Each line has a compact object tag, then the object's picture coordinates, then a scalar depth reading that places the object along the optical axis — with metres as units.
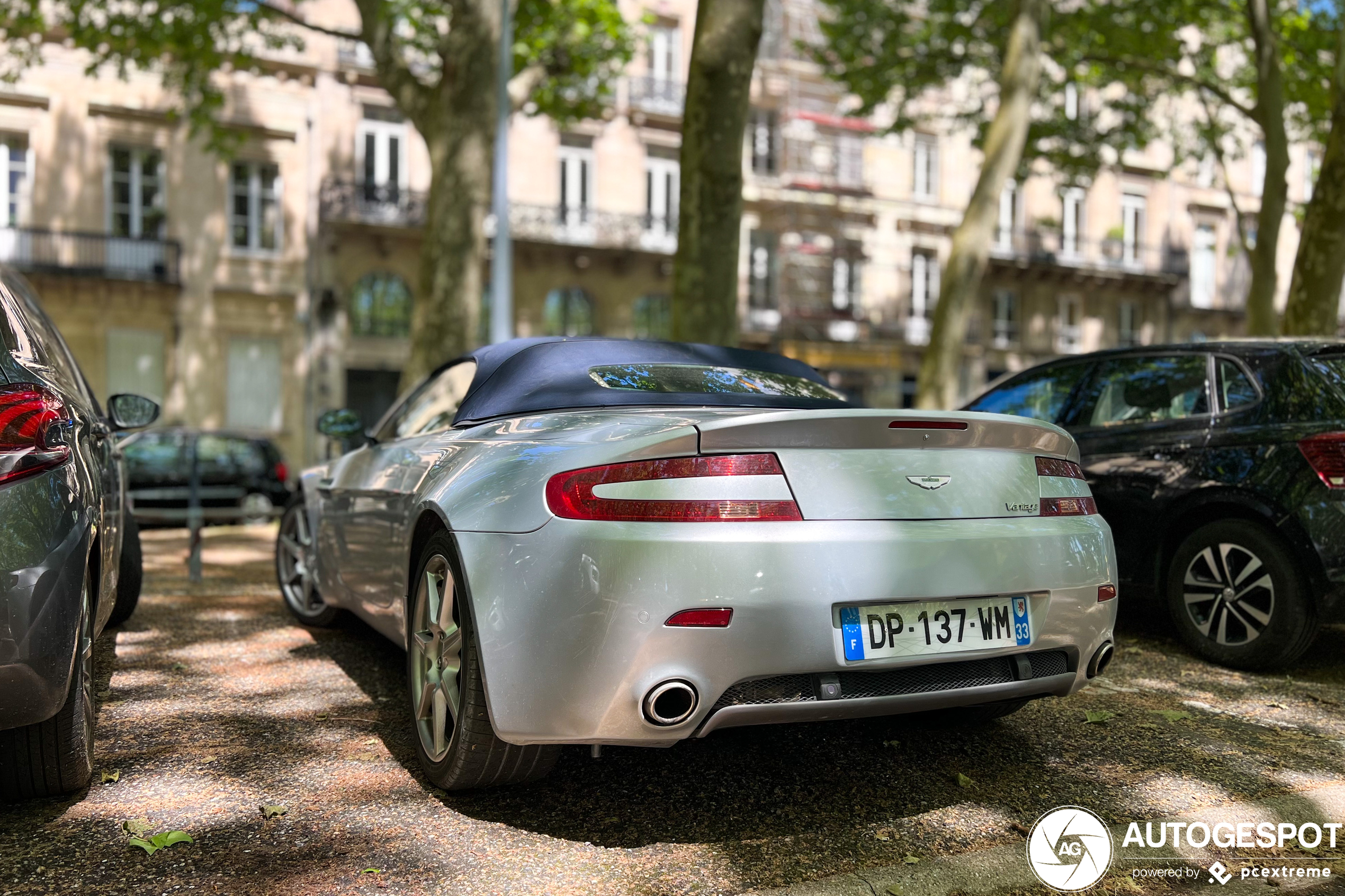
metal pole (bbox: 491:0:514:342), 13.70
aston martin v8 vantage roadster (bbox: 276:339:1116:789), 2.72
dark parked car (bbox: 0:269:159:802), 2.66
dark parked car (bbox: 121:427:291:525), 15.10
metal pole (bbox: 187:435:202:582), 7.44
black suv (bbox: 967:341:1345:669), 4.61
